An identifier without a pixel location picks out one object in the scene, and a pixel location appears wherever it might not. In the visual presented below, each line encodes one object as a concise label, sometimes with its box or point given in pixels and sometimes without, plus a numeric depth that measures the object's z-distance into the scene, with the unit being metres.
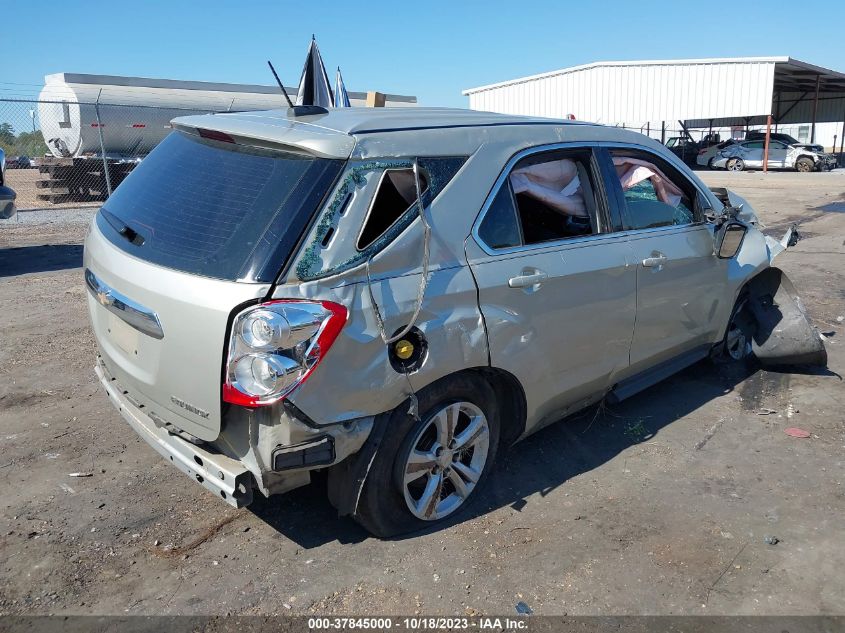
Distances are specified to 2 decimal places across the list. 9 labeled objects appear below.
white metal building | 31.08
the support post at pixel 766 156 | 31.75
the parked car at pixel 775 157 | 31.81
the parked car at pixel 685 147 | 35.34
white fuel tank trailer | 17.80
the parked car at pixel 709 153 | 34.25
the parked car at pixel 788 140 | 32.31
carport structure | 34.69
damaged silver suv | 2.71
